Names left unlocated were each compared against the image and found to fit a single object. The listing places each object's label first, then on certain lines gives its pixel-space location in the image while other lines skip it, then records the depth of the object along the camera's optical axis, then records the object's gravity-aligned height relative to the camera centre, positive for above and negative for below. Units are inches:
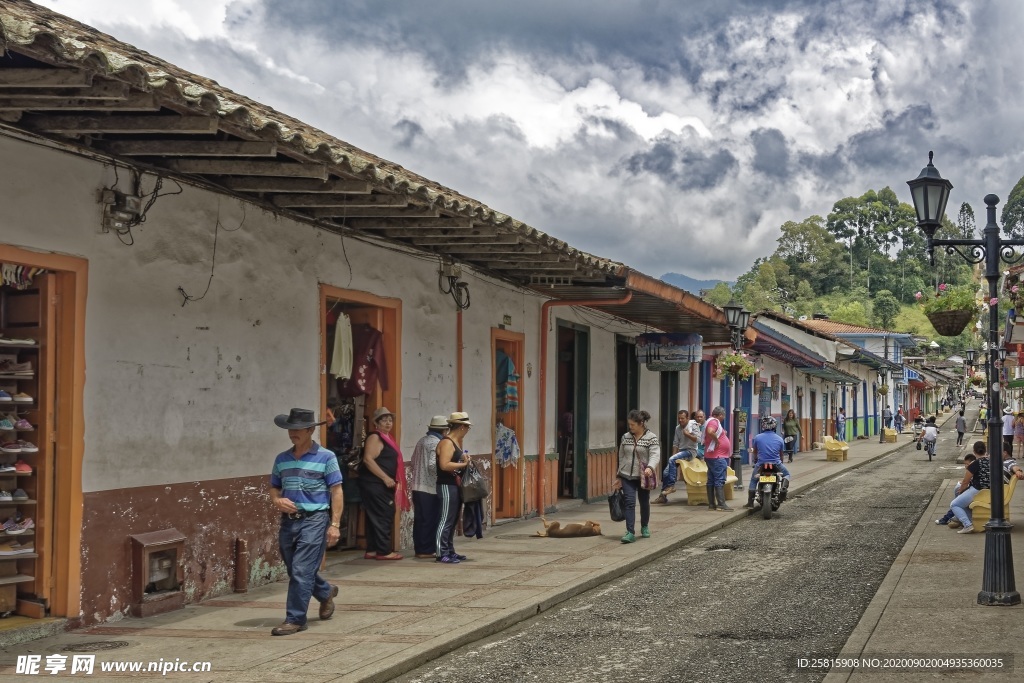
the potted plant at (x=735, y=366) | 879.3 +20.6
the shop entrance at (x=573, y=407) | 720.3 -10.4
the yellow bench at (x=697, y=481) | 711.1 -57.1
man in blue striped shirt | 301.9 -31.3
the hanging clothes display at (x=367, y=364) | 461.7 +11.1
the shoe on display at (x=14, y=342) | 296.4 +12.8
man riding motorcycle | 636.1 -31.2
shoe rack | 298.5 -17.0
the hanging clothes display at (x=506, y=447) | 590.2 -29.9
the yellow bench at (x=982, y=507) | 538.9 -55.3
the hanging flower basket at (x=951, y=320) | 475.5 +31.2
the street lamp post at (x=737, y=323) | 778.2 +48.3
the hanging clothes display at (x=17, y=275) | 287.9 +29.8
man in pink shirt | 655.1 -38.2
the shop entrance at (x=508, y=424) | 593.9 -17.9
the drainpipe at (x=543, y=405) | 637.9 -7.8
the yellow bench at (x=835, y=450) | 1269.7 -65.5
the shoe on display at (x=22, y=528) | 294.8 -36.8
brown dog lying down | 531.8 -66.4
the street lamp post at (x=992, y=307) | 344.2 +27.7
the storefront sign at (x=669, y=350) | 781.9 +29.3
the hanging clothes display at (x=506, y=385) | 598.5 +3.3
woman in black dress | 439.2 -36.7
